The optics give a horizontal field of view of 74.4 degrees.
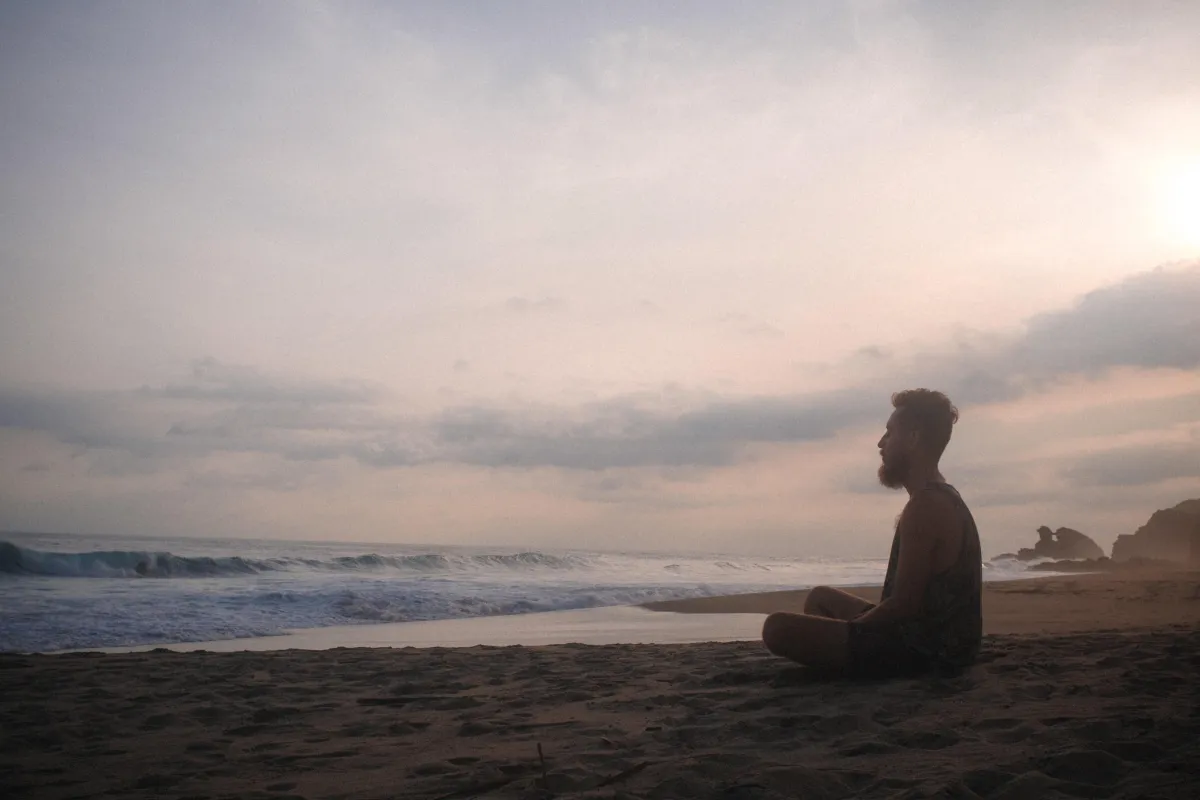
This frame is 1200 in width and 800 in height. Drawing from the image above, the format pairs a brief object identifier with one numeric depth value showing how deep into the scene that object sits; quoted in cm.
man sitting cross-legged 390
